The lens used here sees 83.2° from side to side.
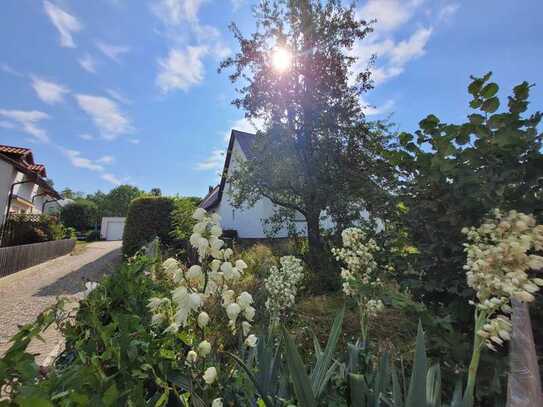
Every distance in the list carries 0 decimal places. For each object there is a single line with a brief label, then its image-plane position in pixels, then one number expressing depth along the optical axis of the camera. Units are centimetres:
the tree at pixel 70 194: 6481
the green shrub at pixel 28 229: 1380
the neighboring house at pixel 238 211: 1474
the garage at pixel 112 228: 3682
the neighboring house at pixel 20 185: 1480
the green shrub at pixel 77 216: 3584
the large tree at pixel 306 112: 832
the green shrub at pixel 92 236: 3238
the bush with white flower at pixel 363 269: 239
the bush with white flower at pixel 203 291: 135
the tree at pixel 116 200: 5205
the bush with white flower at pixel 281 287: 296
